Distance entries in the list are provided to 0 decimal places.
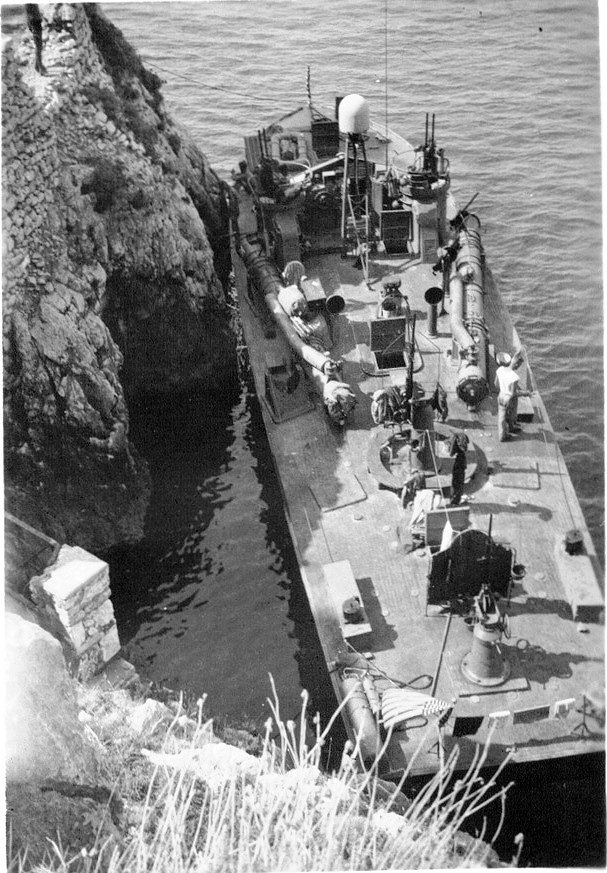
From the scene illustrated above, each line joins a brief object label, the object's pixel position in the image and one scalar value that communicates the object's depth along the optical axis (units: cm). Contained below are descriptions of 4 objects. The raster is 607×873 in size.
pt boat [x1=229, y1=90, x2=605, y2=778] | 1620
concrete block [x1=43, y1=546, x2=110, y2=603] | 1563
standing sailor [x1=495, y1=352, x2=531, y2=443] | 2152
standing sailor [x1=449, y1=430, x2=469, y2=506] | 1972
